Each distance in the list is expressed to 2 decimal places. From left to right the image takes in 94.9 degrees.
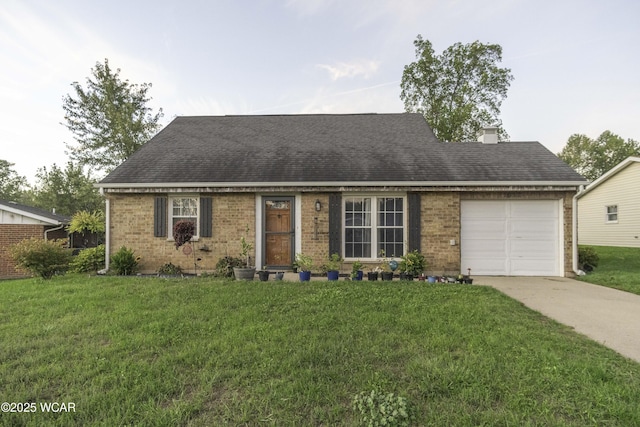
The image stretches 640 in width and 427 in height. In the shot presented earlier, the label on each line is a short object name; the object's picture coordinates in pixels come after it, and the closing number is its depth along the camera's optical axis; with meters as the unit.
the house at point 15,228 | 12.23
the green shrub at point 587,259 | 9.72
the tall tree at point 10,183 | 38.25
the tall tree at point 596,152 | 37.28
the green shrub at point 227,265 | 8.41
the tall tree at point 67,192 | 26.77
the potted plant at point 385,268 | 7.89
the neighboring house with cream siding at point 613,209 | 15.87
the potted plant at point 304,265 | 7.89
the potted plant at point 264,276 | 7.80
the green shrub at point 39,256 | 7.91
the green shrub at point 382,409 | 2.24
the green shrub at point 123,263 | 8.72
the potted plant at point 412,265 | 8.10
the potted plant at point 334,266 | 8.09
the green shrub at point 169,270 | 8.70
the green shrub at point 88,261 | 9.37
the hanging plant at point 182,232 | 8.27
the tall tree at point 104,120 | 21.28
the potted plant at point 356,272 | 8.00
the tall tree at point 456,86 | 20.14
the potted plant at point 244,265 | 7.93
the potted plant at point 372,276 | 7.88
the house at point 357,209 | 8.87
